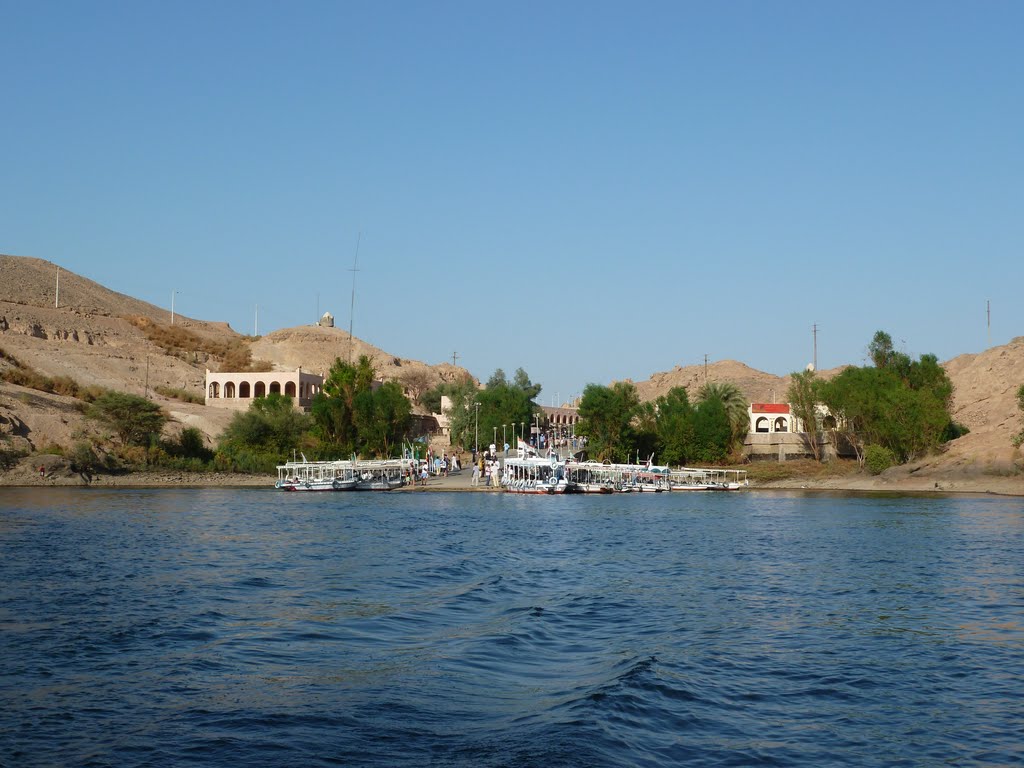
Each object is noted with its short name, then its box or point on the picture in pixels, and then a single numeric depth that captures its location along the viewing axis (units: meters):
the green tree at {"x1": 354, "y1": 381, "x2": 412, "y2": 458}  77.88
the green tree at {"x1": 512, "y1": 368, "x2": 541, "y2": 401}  122.94
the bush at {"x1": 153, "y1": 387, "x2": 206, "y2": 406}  88.50
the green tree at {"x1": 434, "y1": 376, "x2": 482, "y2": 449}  93.62
